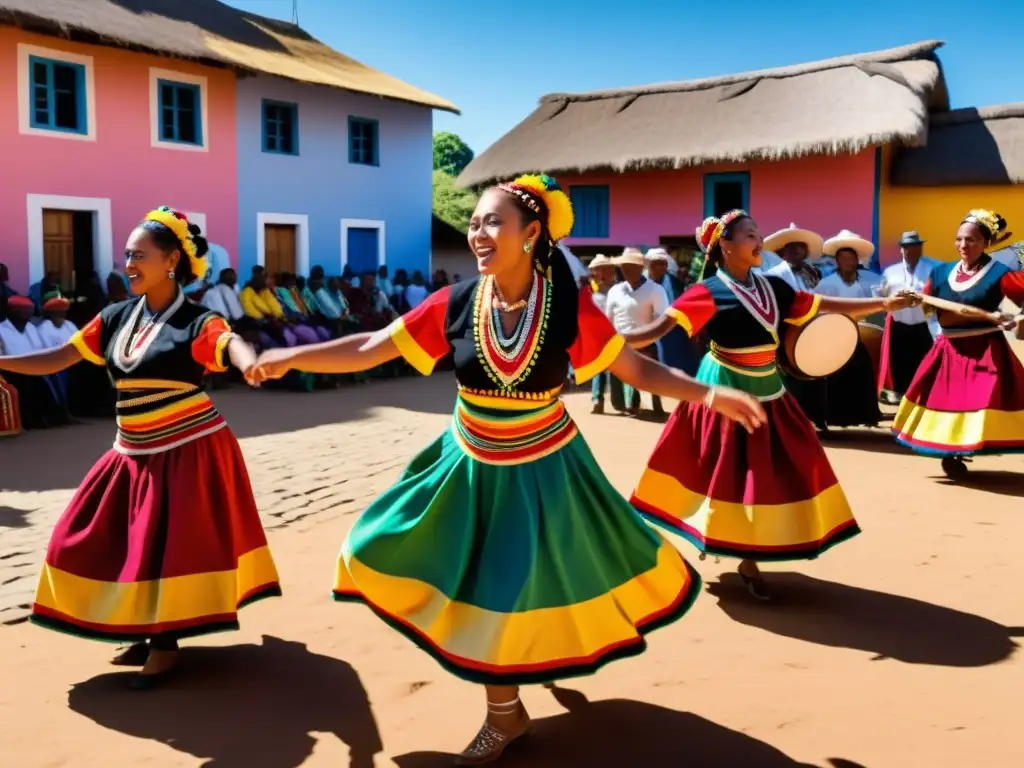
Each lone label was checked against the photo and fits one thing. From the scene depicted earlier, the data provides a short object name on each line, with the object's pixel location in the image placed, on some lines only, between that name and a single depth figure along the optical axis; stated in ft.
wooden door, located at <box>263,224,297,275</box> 67.31
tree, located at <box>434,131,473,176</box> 206.08
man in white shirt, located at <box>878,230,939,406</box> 37.29
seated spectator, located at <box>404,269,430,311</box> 65.21
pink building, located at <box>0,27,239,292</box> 51.62
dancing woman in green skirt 11.21
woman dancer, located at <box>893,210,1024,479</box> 25.39
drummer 35.50
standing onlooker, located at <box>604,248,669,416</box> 39.65
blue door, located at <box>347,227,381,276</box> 73.46
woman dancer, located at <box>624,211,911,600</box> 17.04
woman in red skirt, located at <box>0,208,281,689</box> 13.51
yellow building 68.13
